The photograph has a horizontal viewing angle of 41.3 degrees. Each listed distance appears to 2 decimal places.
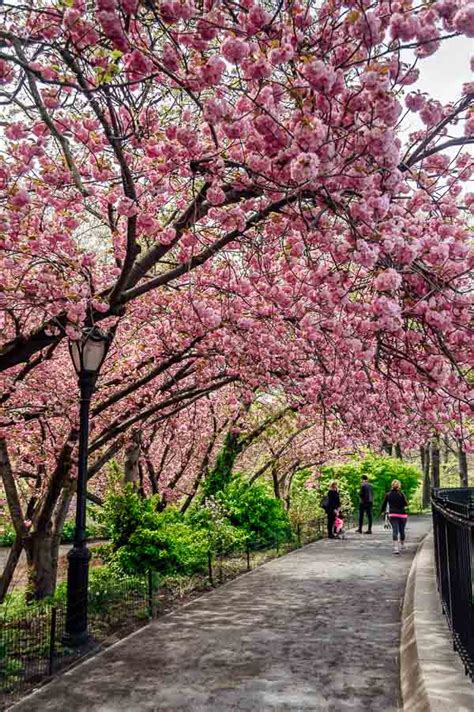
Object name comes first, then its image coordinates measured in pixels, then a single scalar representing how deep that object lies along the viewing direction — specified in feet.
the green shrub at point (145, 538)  33.40
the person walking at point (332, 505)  61.72
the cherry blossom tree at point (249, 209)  12.51
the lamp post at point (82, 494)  24.79
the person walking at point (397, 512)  48.32
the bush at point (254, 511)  50.16
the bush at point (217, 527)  42.83
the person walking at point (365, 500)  63.36
